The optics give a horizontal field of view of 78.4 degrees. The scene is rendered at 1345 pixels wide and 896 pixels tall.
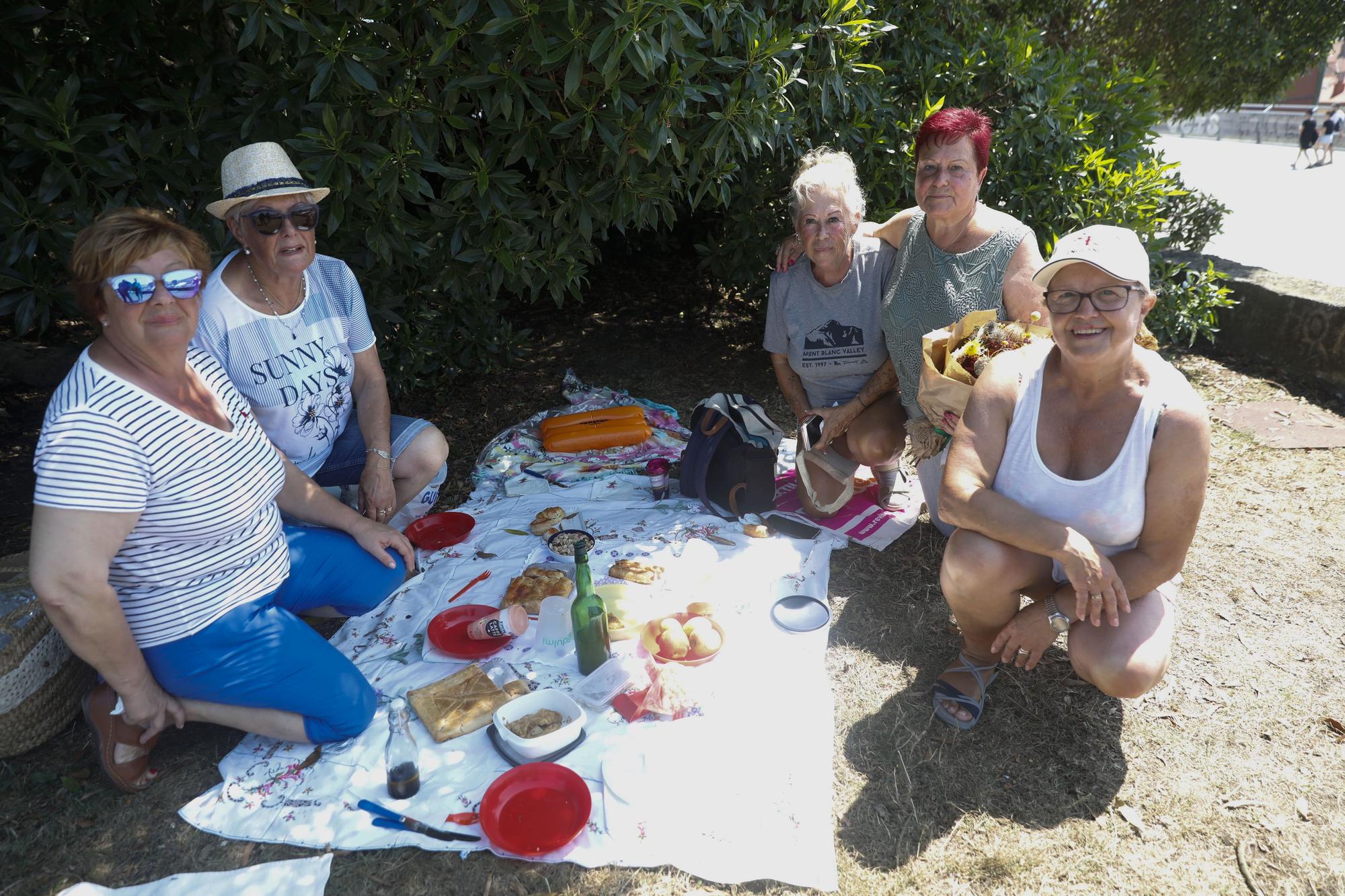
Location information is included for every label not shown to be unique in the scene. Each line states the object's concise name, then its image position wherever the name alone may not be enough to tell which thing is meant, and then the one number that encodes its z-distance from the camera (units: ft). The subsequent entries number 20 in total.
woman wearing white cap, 8.21
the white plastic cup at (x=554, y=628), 10.66
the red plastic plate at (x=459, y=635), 10.48
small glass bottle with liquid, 8.49
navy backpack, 13.65
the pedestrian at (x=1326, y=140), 61.26
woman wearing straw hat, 10.37
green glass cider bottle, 9.92
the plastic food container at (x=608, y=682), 9.67
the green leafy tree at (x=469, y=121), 11.19
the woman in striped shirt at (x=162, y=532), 7.54
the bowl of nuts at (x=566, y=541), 12.54
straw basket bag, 8.82
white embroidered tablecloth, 8.14
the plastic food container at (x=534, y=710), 8.77
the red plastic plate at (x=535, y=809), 7.97
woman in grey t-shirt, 12.76
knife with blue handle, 8.20
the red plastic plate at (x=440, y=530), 13.07
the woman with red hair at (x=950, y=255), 11.42
